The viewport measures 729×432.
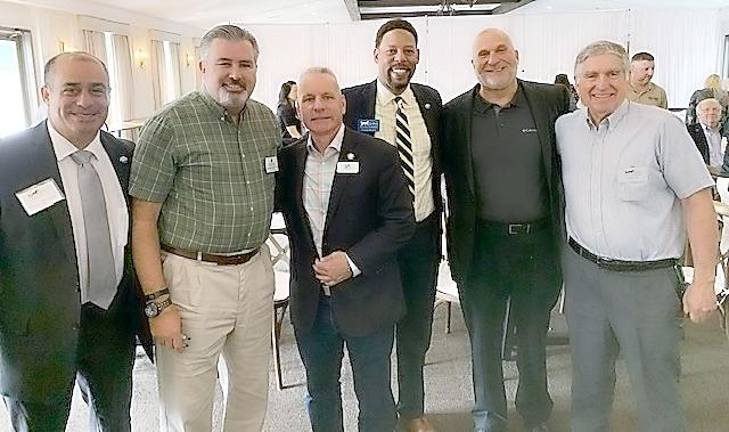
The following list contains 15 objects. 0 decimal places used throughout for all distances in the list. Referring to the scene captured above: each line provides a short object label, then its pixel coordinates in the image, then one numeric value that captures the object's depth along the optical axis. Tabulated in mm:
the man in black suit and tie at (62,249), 1629
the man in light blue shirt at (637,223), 1903
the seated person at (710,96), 5214
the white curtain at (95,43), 8344
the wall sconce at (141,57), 10203
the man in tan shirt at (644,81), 4902
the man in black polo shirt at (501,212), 2248
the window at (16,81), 6941
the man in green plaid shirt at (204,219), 1824
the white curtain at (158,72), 11039
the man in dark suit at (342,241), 1976
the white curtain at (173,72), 12406
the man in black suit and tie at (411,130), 2355
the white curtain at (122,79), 9383
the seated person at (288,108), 5457
